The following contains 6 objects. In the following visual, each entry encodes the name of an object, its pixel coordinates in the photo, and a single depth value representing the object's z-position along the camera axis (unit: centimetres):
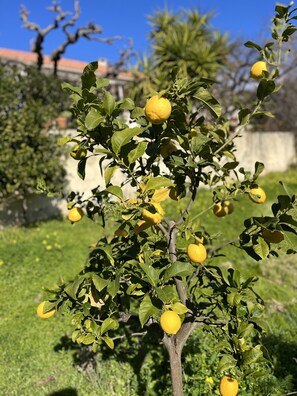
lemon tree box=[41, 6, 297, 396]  130
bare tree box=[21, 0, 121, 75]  950
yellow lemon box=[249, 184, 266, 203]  154
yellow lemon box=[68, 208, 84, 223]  163
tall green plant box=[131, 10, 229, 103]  963
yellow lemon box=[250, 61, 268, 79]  143
